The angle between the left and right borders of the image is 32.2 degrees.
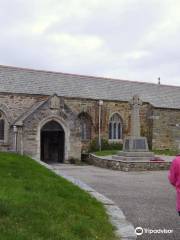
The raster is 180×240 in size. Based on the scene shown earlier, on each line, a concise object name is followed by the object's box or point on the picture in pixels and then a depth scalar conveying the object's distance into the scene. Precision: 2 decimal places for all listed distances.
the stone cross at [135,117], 18.53
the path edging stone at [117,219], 4.82
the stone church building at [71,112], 21.56
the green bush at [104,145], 24.89
